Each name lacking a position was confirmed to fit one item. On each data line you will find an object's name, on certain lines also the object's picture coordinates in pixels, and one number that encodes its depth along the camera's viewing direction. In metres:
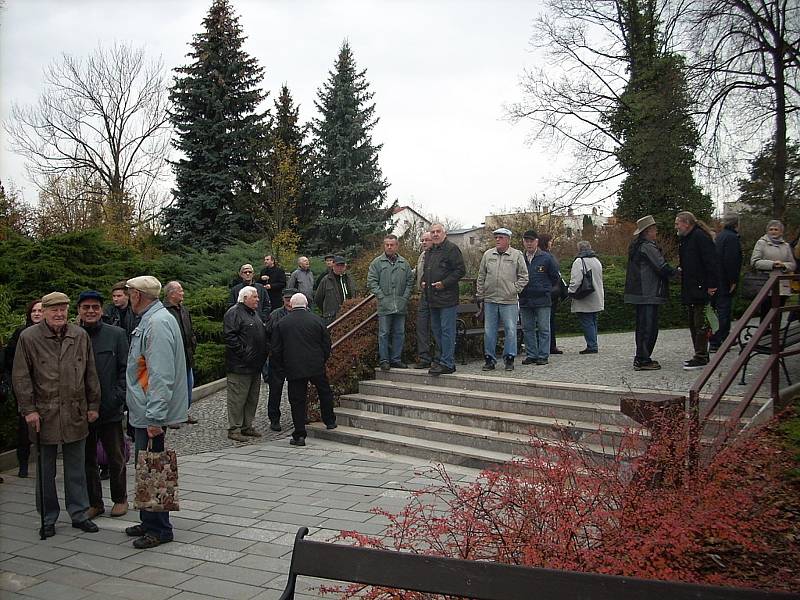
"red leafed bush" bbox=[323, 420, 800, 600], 3.21
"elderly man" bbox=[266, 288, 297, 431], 9.45
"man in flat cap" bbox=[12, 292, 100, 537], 5.68
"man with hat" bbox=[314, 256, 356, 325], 11.92
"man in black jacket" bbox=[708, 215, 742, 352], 8.75
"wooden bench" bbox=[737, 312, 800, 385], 6.68
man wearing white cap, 9.48
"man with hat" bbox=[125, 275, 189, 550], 5.33
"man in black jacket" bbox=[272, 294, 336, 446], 8.64
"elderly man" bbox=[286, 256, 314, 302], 12.56
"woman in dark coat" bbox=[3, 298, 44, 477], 7.36
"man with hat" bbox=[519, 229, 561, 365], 10.04
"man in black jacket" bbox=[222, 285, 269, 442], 8.84
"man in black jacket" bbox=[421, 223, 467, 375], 9.29
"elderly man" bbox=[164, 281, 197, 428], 8.61
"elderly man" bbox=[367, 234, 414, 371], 9.91
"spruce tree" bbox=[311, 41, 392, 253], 29.34
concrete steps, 7.39
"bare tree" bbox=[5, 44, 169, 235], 31.36
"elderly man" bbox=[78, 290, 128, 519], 6.13
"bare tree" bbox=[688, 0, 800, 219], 12.30
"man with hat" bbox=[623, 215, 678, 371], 8.72
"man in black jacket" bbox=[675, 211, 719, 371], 8.47
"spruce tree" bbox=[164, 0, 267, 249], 26.33
